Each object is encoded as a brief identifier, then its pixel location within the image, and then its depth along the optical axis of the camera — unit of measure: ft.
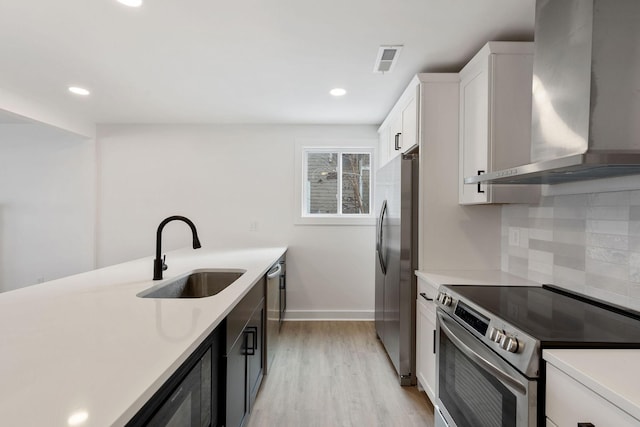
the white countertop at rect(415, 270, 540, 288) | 6.17
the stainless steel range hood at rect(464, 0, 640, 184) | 3.72
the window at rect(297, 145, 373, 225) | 12.93
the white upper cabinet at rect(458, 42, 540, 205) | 6.21
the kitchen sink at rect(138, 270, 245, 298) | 6.86
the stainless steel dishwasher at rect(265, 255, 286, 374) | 7.94
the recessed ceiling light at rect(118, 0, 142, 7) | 5.36
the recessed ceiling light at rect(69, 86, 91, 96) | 9.26
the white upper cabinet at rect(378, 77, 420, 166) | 7.75
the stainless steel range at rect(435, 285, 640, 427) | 3.32
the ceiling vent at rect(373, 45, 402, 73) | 6.84
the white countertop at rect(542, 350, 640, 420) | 2.43
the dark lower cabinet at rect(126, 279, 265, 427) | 2.92
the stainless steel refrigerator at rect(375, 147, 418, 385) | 7.60
